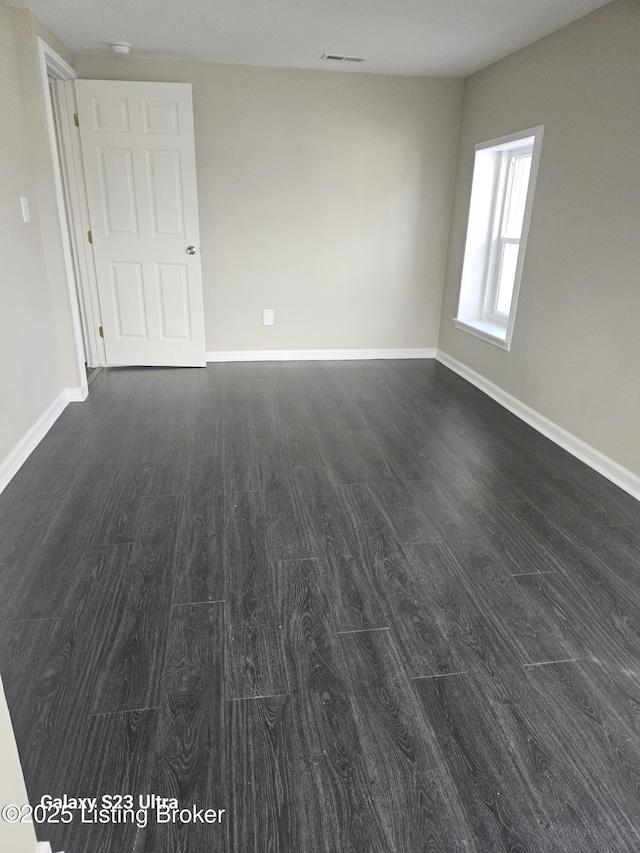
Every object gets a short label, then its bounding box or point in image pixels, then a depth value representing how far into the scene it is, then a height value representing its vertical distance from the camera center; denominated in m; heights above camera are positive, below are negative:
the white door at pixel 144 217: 4.12 -0.10
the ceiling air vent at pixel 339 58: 3.93 +1.00
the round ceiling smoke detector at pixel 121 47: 3.77 +0.97
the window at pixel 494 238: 4.26 -0.18
